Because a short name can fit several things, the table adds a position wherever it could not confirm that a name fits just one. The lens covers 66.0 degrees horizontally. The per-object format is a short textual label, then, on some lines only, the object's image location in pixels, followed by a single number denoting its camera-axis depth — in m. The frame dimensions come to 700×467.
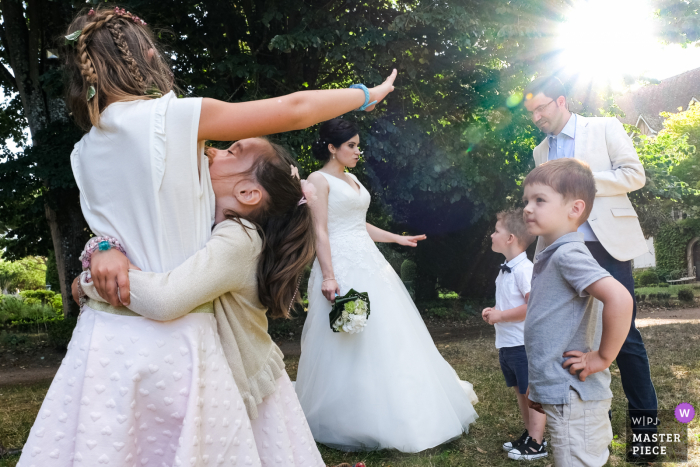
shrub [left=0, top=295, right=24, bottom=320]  13.90
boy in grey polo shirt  2.11
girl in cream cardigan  1.72
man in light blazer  3.31
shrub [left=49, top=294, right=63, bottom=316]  15.58
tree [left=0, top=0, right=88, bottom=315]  8.59
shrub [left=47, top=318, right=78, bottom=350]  9.98
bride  3.65
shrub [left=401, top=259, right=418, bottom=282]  16.42
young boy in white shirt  3.53
